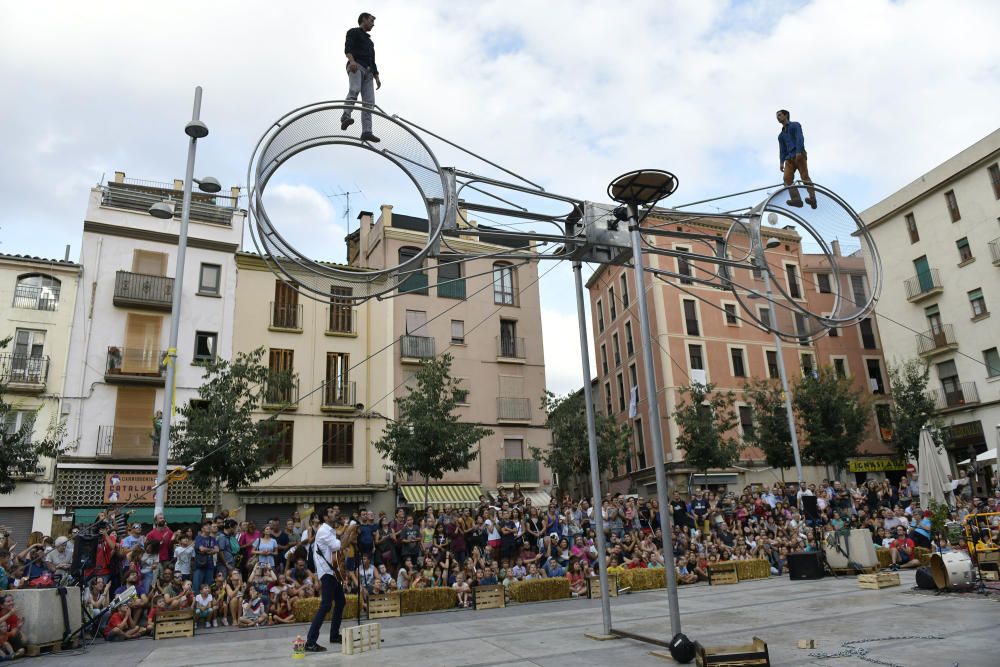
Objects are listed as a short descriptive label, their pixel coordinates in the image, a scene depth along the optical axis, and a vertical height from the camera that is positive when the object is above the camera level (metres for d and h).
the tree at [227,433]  21.86 +3.54
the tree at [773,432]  33.44 +4.13
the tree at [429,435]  25.83 +3.72
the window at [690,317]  42.34 +11.99
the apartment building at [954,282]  34.72 +11.65
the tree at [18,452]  21.11 +3.18
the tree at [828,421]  33.25 +4.47
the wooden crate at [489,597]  14.92 -1.18
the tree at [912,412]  35.22 +4.98
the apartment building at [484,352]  32.78 +8.54
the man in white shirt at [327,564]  10.20 -0.25
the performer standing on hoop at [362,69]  7.37 +4.78
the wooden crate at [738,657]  6.90 -1.22
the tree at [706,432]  32.22 +4.17
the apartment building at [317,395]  29.59 +6.27
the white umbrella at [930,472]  18.80 +1.11
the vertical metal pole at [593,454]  9.70 +1.03
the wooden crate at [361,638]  9.37 -1.20
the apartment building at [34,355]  25.67 +7.45
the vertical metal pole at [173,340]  15.70 +4.70
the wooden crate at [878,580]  13.77 -1.15
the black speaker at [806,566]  16.45 -0.98
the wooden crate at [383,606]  13.94 -1.18
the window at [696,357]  41.78 +9.54
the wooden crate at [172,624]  12.16 -1.15
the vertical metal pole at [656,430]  8.01 +1.10
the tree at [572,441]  33.53 +4.25
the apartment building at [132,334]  26.73 +8.62
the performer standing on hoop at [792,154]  10.09 +5.01
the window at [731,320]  43.08 +11.95
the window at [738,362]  42.57 +9.36
